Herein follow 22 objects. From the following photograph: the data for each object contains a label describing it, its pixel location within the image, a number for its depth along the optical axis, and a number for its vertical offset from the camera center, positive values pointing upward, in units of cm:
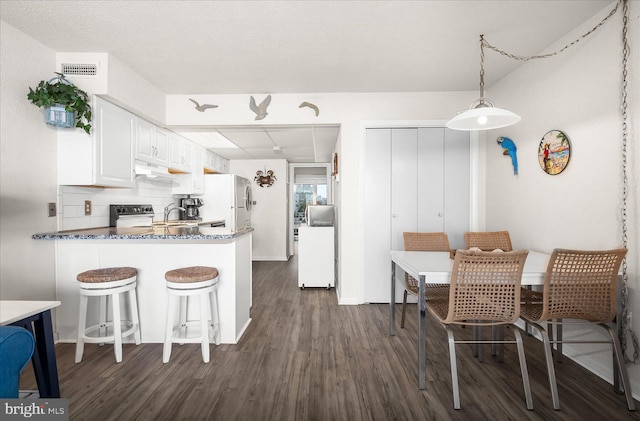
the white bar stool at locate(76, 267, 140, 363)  210 -58
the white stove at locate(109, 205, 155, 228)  324 -7
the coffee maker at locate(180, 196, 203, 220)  479 +3
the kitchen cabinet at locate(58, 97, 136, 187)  256 +52
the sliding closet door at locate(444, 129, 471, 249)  345 +27
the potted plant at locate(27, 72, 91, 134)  224 +85
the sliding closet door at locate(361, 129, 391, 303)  347 -7
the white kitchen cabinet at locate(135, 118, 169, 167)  319 +78
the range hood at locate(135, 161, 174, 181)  317 +46
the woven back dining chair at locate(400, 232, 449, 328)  279 -32
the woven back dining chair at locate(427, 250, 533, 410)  167 -48
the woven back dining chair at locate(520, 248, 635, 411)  167 -50
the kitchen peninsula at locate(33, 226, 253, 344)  244 -46
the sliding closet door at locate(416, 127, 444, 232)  345 +33
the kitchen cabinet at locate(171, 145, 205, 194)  461 +49
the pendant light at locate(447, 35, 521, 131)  187 +62
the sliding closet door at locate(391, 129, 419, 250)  345 +31
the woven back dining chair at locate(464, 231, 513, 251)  266 -29
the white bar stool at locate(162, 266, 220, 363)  212 -60
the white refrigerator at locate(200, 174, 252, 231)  518 +19
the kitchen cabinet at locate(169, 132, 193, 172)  395 +82
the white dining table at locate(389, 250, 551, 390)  179 -40
